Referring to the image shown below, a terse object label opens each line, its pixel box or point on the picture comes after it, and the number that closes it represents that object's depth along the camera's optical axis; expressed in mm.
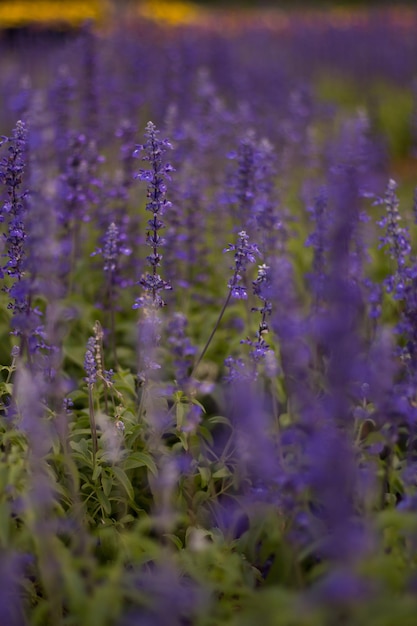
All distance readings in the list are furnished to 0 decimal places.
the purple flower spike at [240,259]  3658
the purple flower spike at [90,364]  3349
